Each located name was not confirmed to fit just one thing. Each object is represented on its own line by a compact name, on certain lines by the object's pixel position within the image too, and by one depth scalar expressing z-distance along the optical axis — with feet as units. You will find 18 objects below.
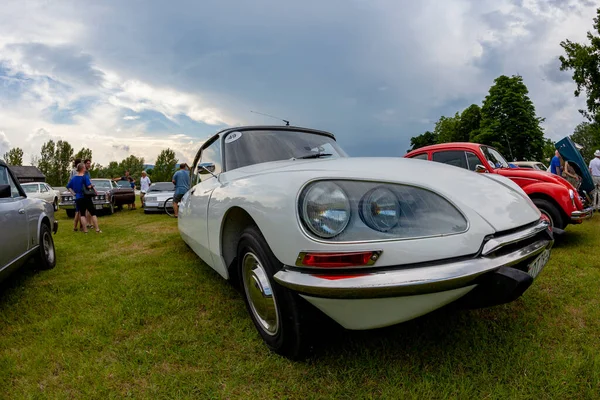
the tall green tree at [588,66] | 60.80
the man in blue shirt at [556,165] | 26.74
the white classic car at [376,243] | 4.63
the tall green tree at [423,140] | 179.83
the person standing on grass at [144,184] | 42.63
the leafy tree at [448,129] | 125.18
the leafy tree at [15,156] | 180.24
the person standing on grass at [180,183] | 24.58
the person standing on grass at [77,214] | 21.36
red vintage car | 14.94
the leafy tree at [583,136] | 187.22
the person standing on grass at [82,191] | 20.99
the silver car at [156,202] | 35.86
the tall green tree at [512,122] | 93.76
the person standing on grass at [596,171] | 25.59
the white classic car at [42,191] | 43.51
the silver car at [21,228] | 9.27
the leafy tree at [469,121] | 120.78
